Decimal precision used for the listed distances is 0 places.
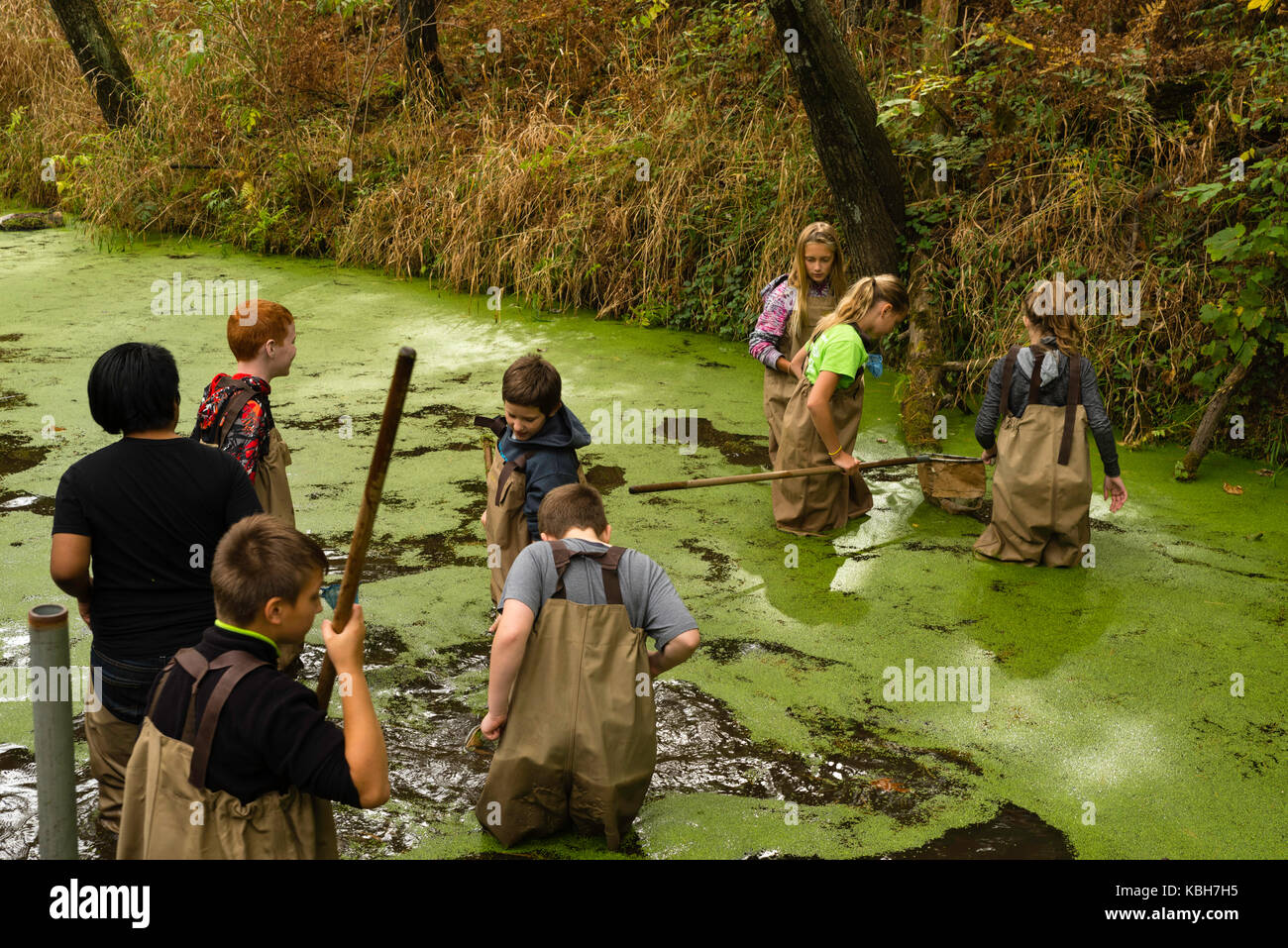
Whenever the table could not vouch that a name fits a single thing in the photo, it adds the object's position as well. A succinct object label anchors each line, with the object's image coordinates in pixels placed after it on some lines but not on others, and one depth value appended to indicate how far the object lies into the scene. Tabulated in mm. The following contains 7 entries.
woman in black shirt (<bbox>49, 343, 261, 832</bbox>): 2475
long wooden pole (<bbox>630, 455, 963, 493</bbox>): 4609
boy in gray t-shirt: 2658
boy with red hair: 3152
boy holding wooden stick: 1895
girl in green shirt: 4781
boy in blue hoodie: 3410
